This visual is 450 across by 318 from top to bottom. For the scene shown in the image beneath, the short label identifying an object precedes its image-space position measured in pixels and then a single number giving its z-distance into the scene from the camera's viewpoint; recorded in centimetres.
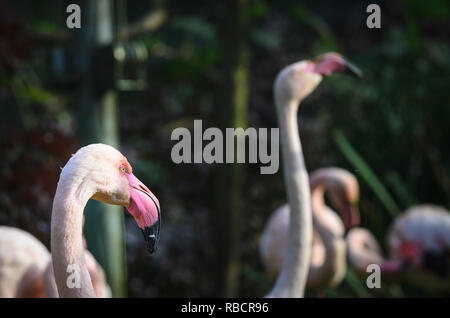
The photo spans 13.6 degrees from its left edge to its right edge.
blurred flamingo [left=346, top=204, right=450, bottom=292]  484
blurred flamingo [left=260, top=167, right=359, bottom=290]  365
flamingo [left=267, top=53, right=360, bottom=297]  313
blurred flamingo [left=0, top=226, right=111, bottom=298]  330
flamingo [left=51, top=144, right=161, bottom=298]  275
